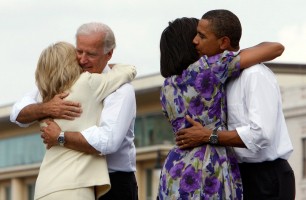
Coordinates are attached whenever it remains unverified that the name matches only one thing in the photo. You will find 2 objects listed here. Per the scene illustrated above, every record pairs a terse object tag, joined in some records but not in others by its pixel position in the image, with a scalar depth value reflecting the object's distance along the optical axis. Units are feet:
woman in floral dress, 44.42
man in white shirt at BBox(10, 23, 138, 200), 46.65
